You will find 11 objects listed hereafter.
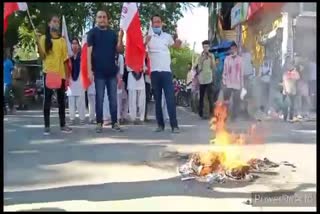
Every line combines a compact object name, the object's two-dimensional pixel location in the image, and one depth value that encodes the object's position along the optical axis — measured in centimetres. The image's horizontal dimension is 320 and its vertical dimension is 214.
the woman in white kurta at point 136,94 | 1028
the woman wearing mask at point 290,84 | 1176
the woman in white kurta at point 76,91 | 1018
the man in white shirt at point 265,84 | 1234
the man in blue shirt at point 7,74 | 1395
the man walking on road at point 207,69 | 1163
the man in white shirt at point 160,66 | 866
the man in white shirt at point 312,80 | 1230
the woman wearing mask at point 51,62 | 827
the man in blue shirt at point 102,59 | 844
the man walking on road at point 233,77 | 1060
